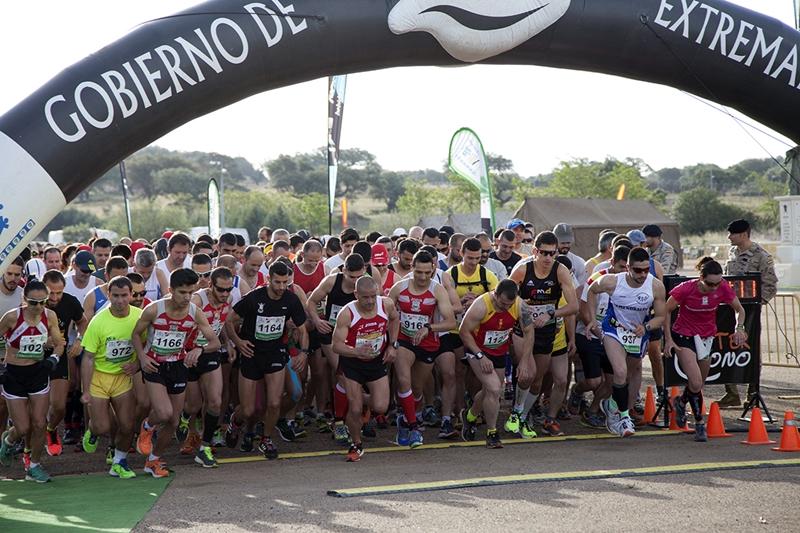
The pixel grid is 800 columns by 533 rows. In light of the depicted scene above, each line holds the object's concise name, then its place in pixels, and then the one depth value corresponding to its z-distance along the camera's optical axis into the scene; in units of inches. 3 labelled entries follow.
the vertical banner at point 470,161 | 933.8
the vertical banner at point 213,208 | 1280.8
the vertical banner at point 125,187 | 1328.6
